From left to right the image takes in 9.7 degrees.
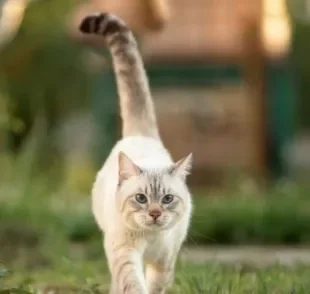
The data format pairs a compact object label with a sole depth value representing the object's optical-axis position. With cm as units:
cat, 722
